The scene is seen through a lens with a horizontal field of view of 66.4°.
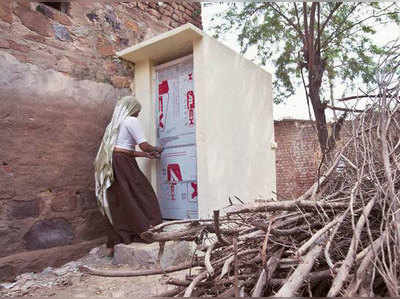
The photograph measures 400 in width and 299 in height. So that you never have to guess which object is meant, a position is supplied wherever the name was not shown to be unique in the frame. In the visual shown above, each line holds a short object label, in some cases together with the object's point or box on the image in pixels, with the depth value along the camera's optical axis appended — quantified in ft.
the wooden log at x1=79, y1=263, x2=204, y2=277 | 3.04
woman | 10.11
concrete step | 9.43
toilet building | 11.09
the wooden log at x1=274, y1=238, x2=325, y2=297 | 2.29
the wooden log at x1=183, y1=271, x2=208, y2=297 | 2.58
